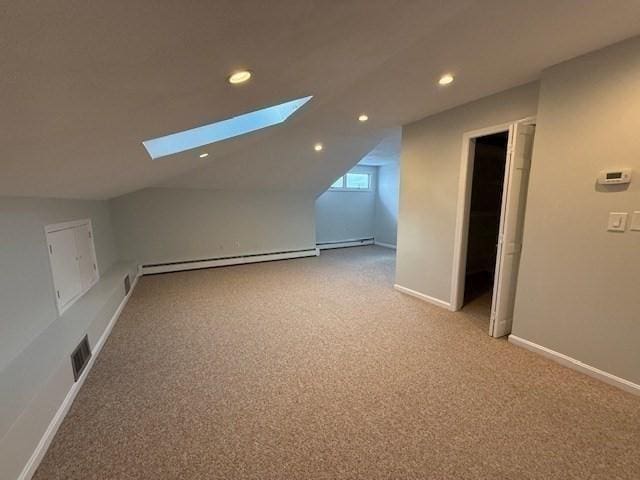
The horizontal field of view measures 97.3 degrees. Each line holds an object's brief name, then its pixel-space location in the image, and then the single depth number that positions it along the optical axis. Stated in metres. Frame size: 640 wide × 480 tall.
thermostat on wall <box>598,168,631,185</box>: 1.85
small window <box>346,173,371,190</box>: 7.65
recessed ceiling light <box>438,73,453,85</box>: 2.30
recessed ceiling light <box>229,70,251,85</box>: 1.44
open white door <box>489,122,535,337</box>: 2.47
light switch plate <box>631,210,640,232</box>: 1.83
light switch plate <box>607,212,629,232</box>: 1.89
